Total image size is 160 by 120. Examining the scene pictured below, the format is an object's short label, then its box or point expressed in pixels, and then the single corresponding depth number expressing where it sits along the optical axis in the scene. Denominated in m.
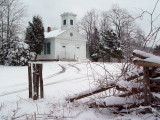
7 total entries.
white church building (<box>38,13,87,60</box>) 27.31
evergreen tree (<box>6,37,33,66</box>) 19.31
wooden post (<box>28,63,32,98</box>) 3.92
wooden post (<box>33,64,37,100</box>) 3.77
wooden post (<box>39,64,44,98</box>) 3.85
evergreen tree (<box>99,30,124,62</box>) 21.61
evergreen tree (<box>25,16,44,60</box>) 24.89
